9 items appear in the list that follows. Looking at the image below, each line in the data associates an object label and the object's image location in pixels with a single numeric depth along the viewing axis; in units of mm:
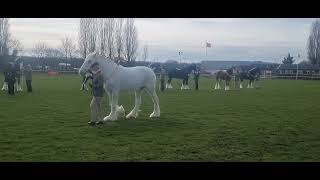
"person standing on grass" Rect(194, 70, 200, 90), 26553
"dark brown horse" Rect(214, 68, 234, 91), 27961
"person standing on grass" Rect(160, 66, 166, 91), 23916
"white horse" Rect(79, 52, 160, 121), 11422
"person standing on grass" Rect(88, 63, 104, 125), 10680
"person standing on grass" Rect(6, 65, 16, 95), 20031
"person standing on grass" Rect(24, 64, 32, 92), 21583
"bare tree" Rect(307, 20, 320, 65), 48069
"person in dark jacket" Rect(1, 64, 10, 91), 20216
